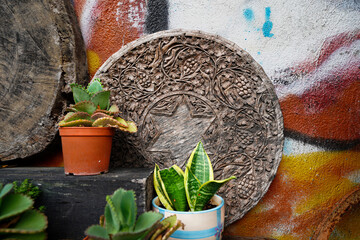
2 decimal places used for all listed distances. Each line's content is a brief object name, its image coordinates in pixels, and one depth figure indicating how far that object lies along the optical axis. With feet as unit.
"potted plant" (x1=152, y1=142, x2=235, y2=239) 2.74
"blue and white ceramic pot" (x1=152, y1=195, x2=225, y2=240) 2.73
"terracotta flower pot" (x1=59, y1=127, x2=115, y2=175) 3.06
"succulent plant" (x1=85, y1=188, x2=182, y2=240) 2.10
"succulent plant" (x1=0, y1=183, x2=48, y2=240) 2.13
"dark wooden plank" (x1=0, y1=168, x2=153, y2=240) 2.97
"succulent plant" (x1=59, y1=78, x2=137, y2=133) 3.02
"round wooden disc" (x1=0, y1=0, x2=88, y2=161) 3.81
